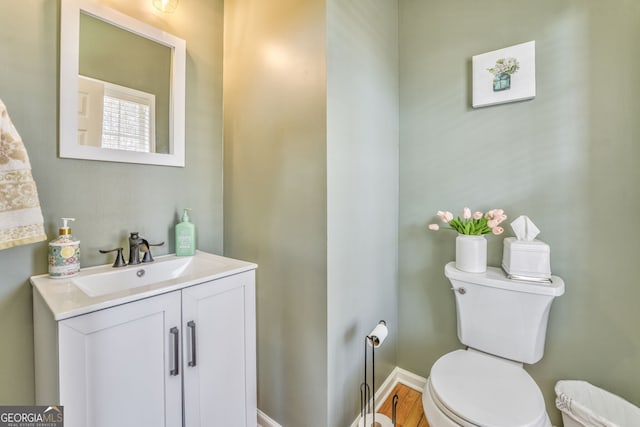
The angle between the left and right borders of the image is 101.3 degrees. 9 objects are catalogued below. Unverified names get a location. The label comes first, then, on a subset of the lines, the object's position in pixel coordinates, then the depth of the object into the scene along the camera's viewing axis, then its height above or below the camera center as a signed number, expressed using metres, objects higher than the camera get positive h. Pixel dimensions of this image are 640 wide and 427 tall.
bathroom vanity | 0.71 -0.43
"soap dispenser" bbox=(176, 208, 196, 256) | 1.34 -0.12
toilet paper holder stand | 1.21 -1.00
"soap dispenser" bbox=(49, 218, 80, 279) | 0.98 -0.16
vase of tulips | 1.29 -0.11
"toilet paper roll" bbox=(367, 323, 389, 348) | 1.20 -0.57
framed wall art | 1.27 +0.70
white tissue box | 1.16 -0.21
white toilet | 0.89 -0.64
